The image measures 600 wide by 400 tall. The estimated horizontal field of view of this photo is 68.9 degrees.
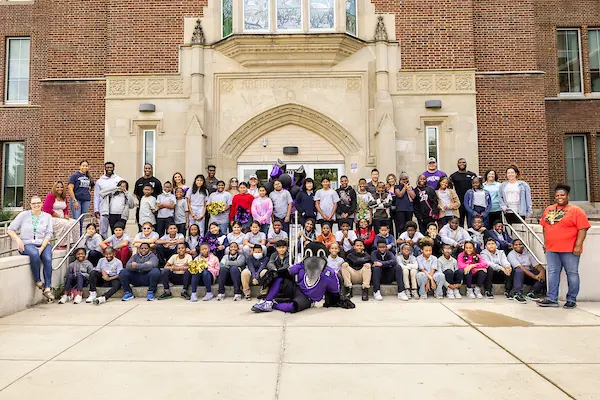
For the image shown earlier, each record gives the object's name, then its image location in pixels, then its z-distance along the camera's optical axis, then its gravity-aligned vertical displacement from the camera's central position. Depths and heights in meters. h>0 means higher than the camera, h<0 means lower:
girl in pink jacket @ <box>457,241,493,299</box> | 7.62 -0.87
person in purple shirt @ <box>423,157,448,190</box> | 9.47 +0.98
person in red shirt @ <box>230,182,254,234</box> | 9.03 +0.26
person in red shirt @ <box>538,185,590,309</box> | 6.62 -0.36
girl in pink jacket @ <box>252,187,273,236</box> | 8.88 +0.23
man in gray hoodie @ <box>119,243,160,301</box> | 7.67 -0.88
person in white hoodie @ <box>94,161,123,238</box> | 8.93 +0.73
